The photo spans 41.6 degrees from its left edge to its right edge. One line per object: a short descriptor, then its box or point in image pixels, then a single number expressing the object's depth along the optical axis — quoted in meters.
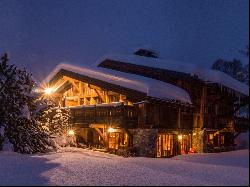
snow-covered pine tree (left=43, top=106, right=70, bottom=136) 22.49
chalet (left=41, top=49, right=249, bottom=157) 21.64
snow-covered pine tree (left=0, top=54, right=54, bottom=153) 19.73
